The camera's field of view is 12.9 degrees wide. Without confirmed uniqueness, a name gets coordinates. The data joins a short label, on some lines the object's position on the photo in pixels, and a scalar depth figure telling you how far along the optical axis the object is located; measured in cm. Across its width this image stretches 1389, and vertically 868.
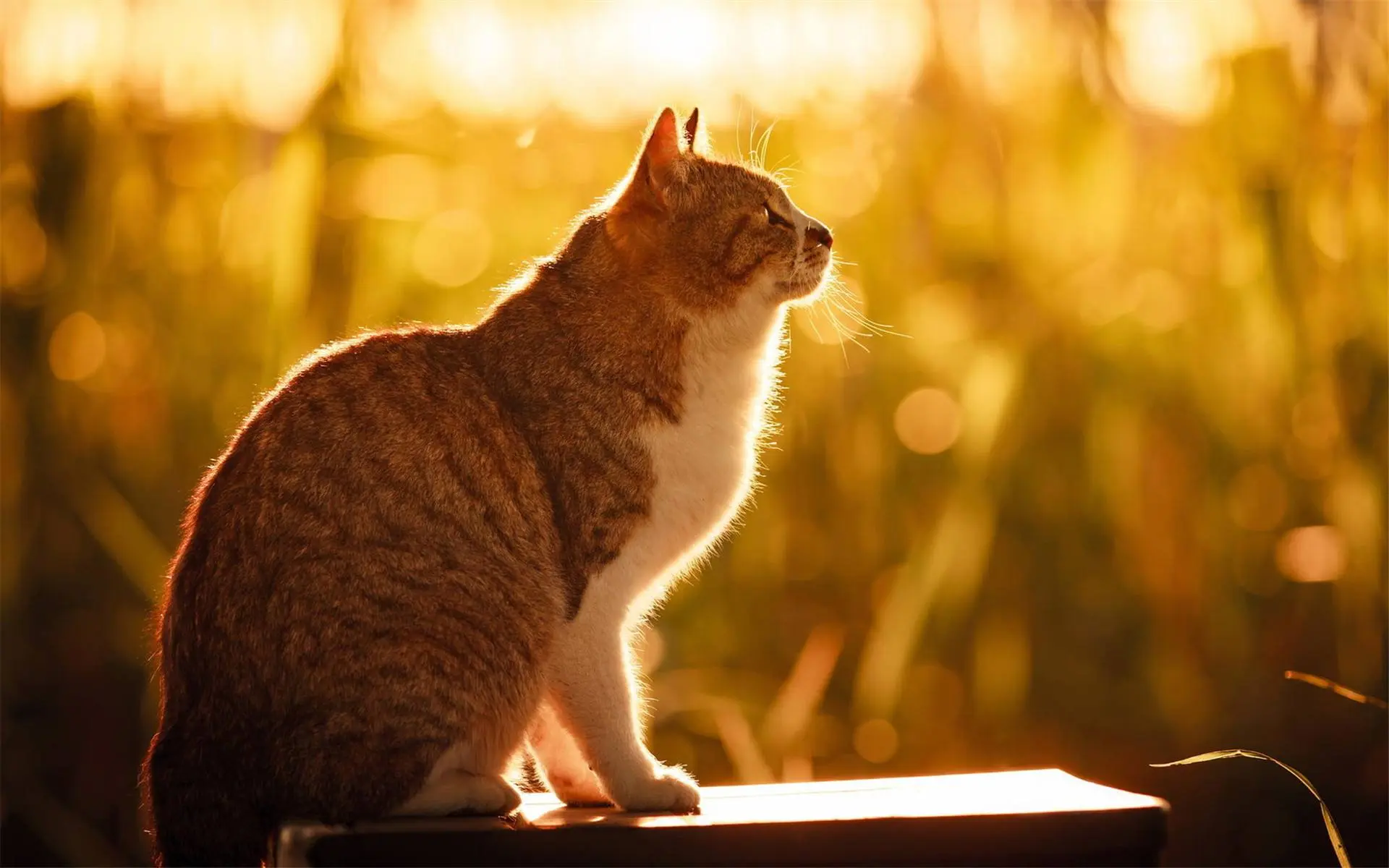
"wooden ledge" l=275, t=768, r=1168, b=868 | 345
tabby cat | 349
